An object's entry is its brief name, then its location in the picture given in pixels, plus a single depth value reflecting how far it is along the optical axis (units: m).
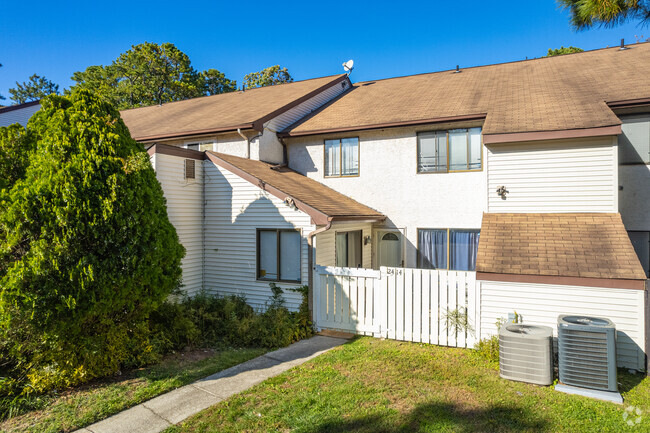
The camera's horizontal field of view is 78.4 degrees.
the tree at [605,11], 8.50
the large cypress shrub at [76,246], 5.64
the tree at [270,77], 46.36
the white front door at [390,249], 12.02
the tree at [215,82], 42.00
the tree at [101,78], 36.70
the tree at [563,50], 28.59
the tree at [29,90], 60.16
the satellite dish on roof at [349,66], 18.08
